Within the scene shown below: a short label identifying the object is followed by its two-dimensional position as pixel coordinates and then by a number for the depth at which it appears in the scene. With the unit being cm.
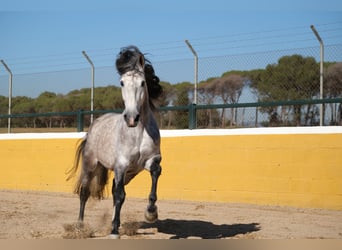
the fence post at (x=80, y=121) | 1158
